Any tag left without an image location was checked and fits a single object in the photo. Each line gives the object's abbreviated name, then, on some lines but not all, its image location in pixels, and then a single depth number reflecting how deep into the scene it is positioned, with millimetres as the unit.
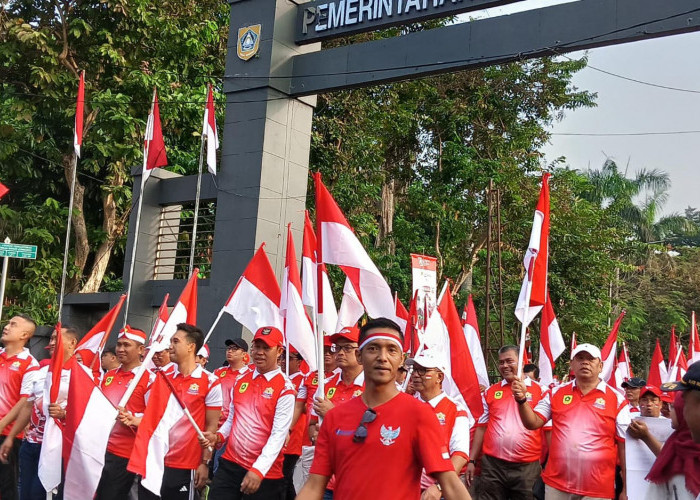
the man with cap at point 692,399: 3350
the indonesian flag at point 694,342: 13638
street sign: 11820
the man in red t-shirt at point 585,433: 7250
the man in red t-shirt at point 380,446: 3875
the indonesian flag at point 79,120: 14977
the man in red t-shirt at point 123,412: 7270
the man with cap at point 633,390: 9594
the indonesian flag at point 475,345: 9891
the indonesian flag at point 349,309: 7105
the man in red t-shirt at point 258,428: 6875
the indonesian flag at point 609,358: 12153
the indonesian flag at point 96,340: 9078
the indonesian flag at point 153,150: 14688
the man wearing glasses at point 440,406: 6109
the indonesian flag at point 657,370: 13719
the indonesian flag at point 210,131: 14930
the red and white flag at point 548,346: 9633
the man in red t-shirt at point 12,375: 8227
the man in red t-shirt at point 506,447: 8609
